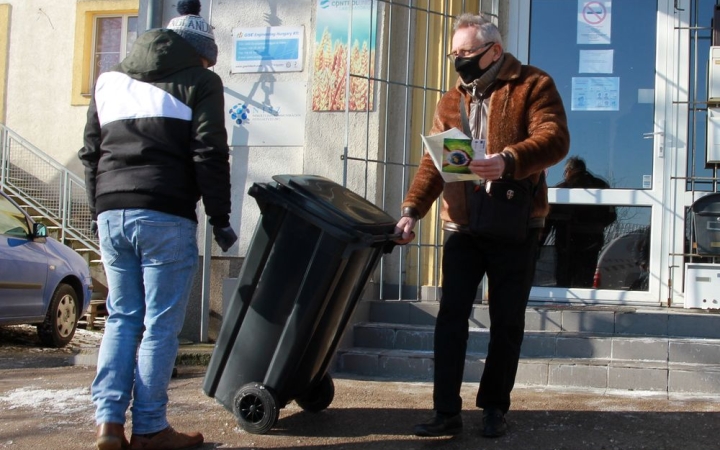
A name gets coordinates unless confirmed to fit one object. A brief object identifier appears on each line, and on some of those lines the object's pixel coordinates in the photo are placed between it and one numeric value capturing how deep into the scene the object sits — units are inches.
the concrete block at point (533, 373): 207.2
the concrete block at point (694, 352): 209.7
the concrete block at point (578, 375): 204.2
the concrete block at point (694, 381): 195.6
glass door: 259.9
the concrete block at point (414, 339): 228.8
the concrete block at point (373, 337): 233.5
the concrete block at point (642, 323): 228.1
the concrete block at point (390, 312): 246.5
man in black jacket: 138.0
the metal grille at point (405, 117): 259.9
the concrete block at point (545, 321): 233.1
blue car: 307.3
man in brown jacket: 149.7
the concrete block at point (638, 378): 200.4
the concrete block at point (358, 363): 220.1
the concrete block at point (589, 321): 230.5
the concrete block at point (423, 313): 244.1
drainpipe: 267.3
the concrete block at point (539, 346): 220.0
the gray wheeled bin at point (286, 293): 147.2
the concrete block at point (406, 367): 215.9
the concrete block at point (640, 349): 213.6
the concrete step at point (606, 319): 226.4
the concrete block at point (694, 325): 224.5
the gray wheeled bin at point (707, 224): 241.0
